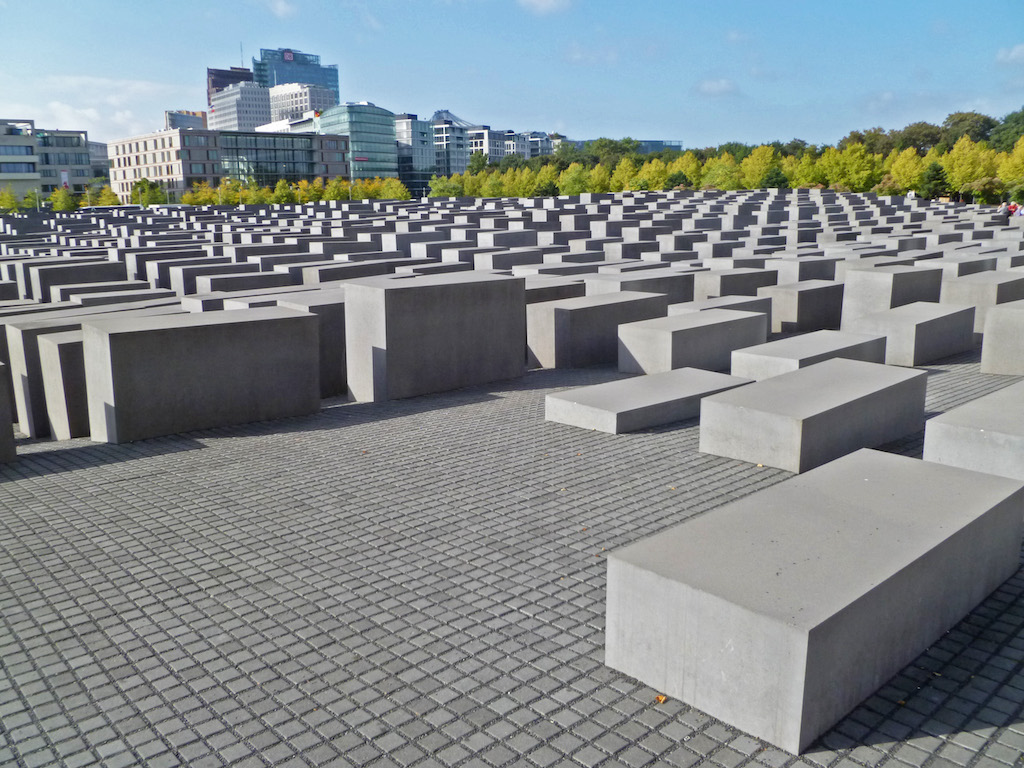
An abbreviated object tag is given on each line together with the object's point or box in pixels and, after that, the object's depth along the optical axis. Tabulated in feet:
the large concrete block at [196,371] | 28.09
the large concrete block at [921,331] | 38.93
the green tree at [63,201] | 276.21
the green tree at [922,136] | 319.27
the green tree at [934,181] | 212.23
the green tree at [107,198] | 294.87
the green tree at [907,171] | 218.79
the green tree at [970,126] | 330.75
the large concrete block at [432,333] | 34.35
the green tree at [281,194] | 271.69
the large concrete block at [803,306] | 48.55
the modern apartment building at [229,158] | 373.20
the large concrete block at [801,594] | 12.29
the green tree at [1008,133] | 307.78
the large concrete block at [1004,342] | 36.27
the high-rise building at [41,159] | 348.38
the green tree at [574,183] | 265.34
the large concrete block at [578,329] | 40.96
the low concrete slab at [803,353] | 32.91
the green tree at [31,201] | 303.03
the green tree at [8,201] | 264.31
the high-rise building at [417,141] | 537.65
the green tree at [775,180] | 241.55
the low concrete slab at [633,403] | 28.50
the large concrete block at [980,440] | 22.16
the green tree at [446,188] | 277.03
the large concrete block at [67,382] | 32.63
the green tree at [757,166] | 244.59
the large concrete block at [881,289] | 47.78
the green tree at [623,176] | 272.10
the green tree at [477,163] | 326.44
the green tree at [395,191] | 282.56
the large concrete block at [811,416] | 24.39
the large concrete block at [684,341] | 36.63
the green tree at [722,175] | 250.16
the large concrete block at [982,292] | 46.32
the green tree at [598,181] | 263.29
